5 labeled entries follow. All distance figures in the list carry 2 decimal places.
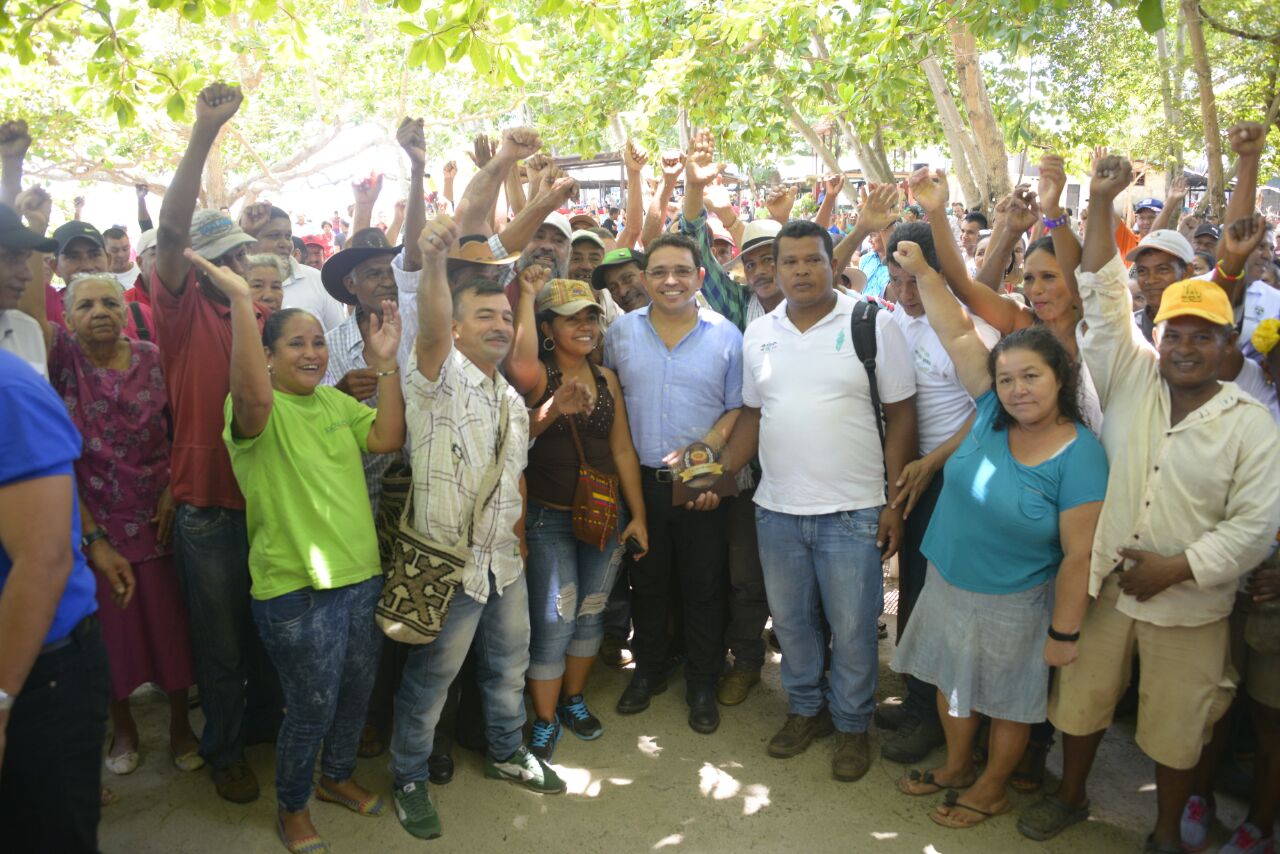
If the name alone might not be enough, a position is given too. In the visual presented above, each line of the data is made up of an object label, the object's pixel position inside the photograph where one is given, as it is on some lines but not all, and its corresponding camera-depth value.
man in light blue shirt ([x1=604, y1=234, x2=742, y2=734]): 4.14
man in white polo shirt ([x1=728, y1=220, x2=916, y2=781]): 3.78
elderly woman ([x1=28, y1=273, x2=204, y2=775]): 3.46
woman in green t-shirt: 3.08
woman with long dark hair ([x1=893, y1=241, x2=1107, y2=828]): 3.20
